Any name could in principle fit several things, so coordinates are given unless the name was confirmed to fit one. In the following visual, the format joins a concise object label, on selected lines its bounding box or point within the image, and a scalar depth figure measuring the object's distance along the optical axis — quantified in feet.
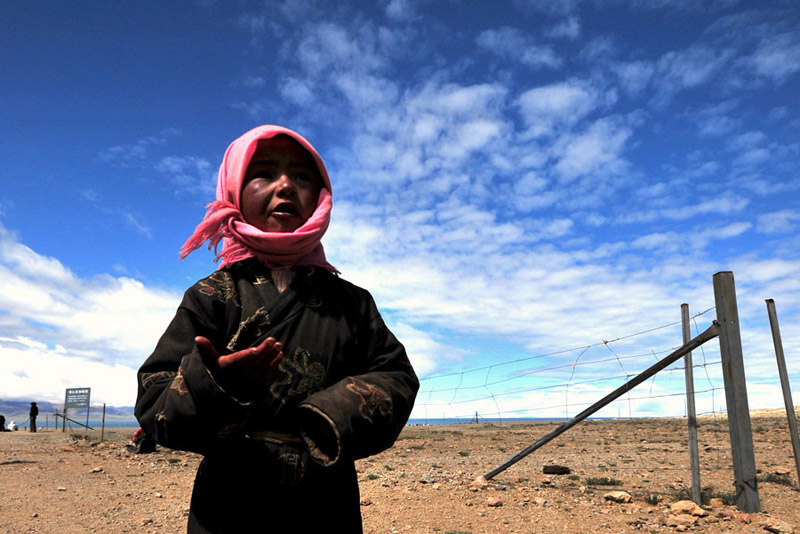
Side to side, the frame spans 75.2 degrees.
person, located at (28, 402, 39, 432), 84.52
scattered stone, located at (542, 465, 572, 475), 27.96
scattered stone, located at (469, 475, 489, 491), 24.09
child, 3.97
